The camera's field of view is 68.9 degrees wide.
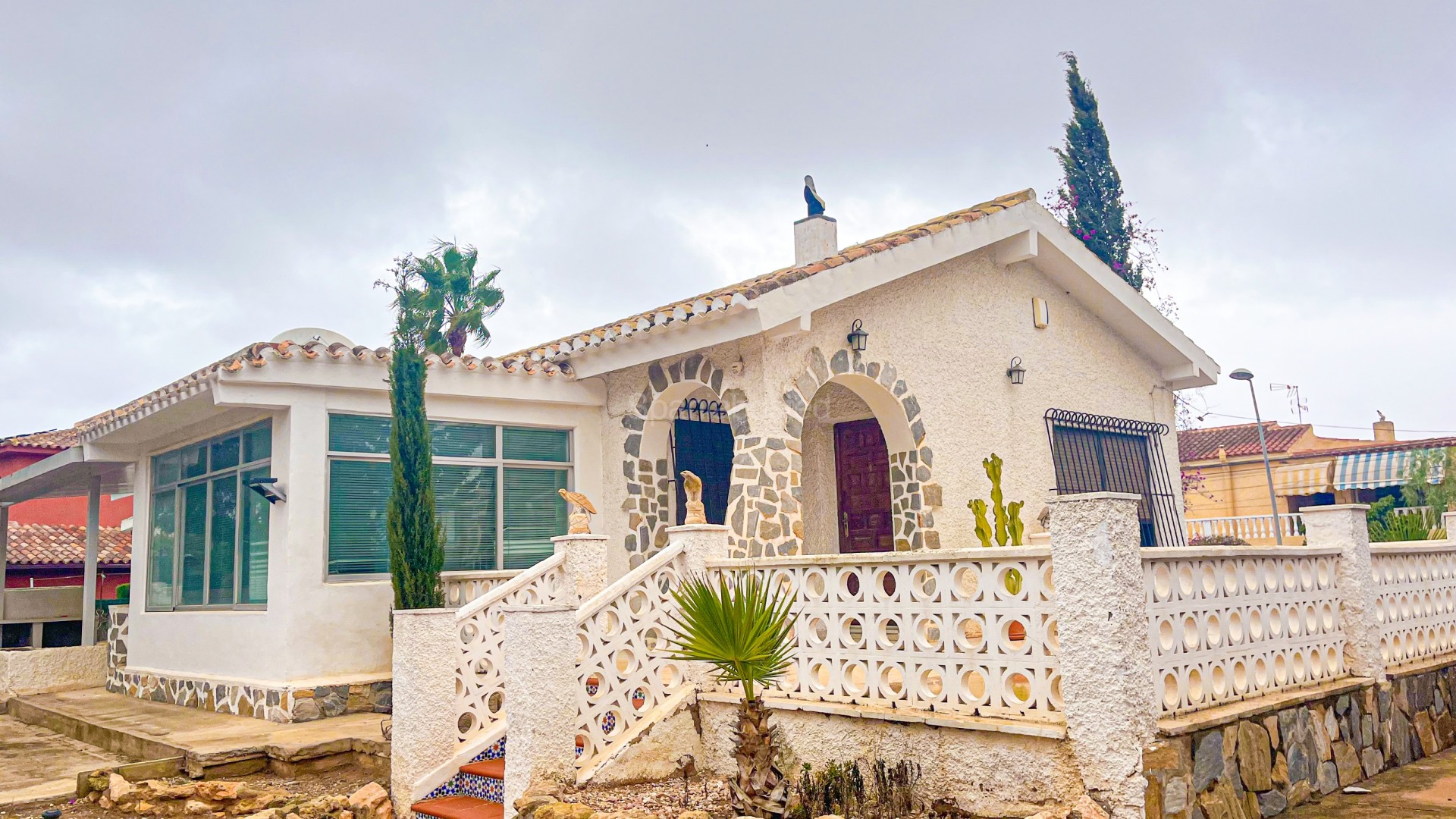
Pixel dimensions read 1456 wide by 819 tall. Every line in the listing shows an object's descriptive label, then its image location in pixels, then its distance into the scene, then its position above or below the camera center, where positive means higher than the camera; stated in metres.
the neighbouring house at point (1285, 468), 23.66 +1.44
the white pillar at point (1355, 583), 6.84 -0.36
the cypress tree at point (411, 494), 9.16 +0.65
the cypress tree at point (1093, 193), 22.83 +7.52
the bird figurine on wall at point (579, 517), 8.91 +0.38
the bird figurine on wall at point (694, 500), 7.86 +0.43
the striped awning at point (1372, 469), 22.98 +1.24
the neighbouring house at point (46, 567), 15.88 +0.34
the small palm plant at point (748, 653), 5.65 -0.54
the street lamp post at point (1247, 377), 16.28 +2.47
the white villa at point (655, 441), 9.62 +1.25
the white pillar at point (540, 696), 6.48 -0.81
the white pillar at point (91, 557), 14.53 +0.37
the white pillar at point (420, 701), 7.18 -0.89
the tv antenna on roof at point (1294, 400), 35.94 +4.34
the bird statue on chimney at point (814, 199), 12.28 +4.05
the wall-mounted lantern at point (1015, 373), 11.53 +1.82
